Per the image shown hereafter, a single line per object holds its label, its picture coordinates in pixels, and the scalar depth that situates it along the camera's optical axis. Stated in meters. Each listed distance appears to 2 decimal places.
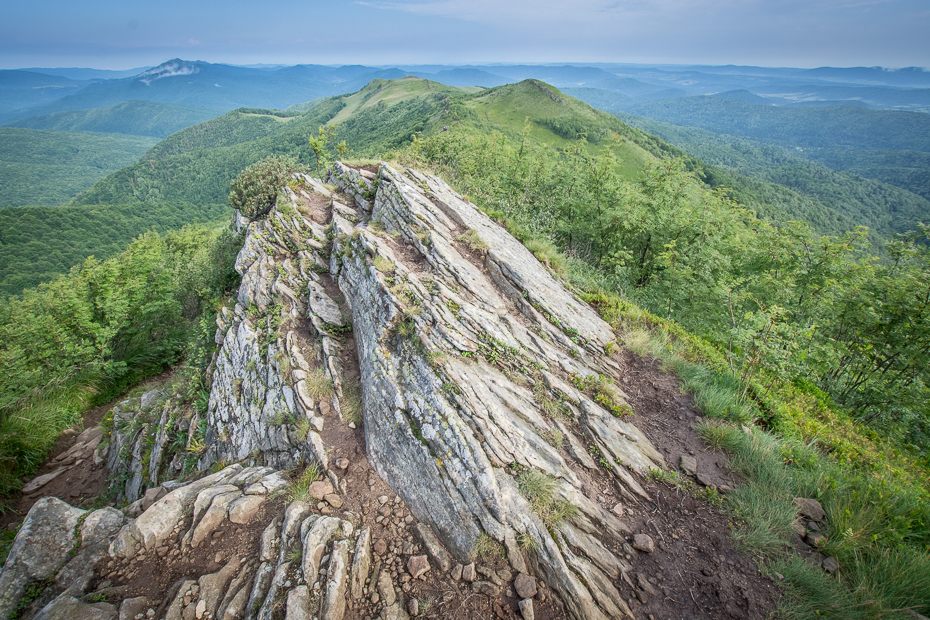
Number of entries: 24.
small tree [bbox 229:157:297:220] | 17.45
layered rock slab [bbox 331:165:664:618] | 5.77
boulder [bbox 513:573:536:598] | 5.13
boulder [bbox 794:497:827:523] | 5.79
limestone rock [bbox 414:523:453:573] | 5.60
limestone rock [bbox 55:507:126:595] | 5.39
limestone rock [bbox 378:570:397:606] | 5.20
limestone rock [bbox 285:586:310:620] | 4.92
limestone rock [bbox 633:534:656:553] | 5.54
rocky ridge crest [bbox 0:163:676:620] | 5.39
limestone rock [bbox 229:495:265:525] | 6.30
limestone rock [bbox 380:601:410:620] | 5.02
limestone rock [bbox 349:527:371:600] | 5.32
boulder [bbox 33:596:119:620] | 4.80
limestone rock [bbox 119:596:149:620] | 4.94
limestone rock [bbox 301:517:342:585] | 5.34
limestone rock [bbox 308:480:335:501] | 6.50
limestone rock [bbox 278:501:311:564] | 5.74
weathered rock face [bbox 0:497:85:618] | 5.24
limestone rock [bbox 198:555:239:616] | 5.12
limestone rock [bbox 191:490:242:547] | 6.03
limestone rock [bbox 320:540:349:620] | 5.01
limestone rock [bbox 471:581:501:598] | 5.18
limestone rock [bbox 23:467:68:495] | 10.25
